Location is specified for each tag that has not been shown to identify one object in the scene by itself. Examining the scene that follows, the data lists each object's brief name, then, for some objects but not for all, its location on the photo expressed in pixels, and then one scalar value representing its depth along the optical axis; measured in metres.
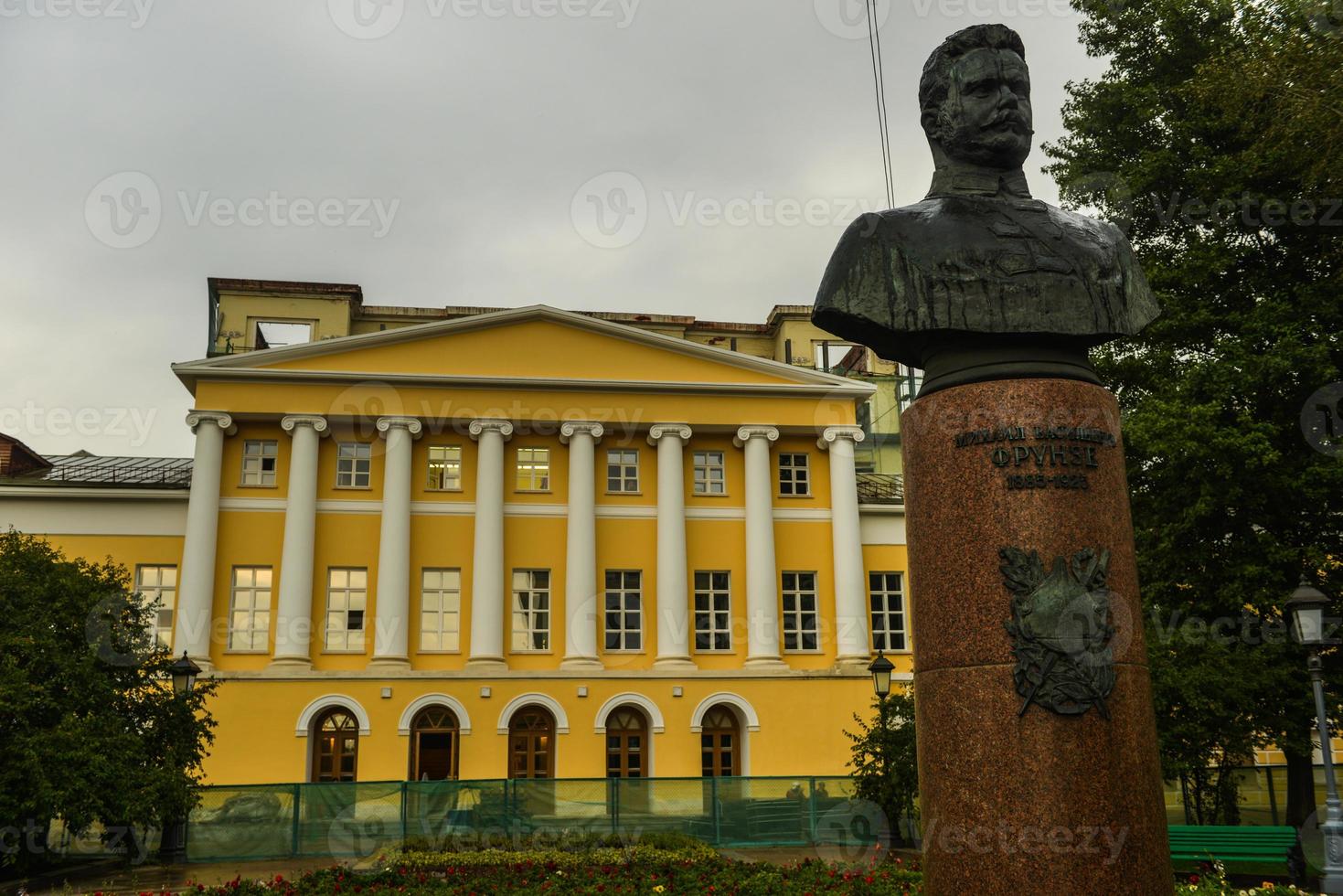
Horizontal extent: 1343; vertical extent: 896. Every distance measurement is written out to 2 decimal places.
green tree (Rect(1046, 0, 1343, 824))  18.14
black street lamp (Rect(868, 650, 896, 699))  20.86
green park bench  14.39
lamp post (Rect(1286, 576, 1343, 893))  12.91
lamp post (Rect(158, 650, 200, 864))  18.98
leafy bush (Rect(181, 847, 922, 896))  11.55
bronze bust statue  6.69
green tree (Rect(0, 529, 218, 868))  16.27
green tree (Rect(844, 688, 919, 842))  19.11
